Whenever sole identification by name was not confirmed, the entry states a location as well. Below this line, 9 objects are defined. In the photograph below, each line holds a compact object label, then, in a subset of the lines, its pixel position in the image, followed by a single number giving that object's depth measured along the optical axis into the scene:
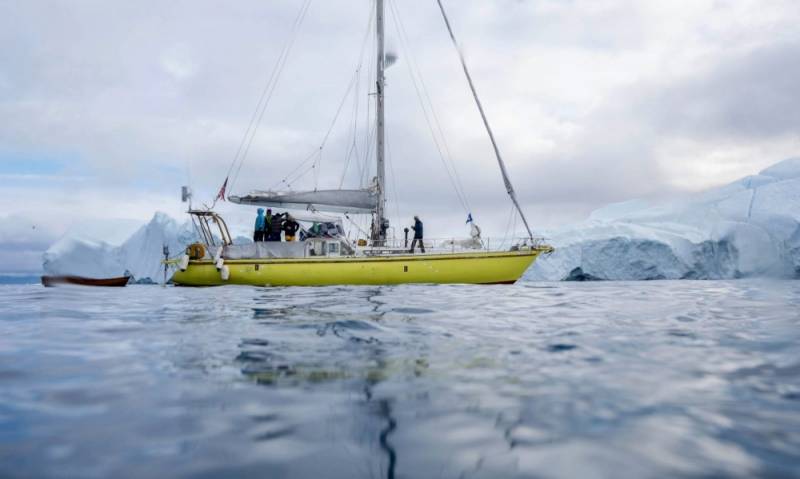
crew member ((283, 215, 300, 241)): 21.59
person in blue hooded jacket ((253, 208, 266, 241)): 21.78
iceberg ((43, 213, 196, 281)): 43.03
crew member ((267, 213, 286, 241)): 21.56
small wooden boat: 27.55
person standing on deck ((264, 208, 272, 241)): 21.67
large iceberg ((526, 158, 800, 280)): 38.69
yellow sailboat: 19.61
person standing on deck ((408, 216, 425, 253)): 20.55
